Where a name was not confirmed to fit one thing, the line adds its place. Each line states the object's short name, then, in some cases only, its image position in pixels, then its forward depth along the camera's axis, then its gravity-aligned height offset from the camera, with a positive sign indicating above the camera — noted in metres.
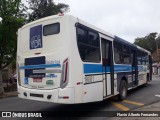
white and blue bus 4.23 +0.07
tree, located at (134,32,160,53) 52.33 +7.34
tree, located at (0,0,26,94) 10.13 +2.96
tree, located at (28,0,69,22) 18.74 +7.44
